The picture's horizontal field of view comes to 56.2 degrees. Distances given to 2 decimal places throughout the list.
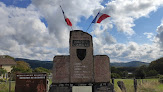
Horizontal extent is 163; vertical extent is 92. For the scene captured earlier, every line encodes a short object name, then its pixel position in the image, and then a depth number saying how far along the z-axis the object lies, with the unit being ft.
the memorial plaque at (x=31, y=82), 31.27
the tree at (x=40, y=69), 89.15
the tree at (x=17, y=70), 90.07
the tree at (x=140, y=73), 95.57
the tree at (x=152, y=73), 94.73
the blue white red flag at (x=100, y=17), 30.58
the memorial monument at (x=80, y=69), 27.43
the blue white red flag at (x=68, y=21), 30.76
